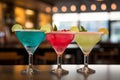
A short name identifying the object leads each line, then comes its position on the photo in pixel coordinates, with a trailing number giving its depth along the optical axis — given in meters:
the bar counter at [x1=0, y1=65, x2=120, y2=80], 1.05
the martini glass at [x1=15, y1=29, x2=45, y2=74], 1.20
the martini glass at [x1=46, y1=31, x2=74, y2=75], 1.20
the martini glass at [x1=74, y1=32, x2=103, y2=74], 1.24
